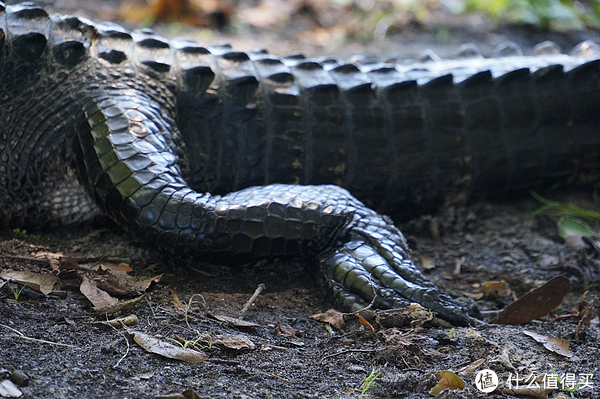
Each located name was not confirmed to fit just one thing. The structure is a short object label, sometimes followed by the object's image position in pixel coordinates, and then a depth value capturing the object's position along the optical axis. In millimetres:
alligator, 4719
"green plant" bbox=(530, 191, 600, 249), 6141
